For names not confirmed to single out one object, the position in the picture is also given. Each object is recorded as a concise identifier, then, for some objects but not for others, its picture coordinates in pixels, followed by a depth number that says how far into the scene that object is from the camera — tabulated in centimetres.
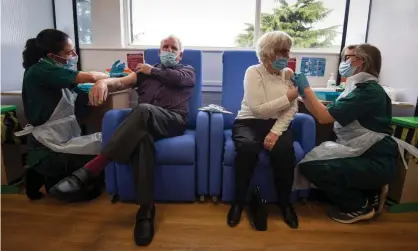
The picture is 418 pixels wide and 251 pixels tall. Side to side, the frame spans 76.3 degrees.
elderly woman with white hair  152
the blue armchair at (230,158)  163
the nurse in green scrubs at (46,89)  162
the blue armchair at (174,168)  161
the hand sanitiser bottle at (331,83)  232
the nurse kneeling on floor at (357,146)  148
